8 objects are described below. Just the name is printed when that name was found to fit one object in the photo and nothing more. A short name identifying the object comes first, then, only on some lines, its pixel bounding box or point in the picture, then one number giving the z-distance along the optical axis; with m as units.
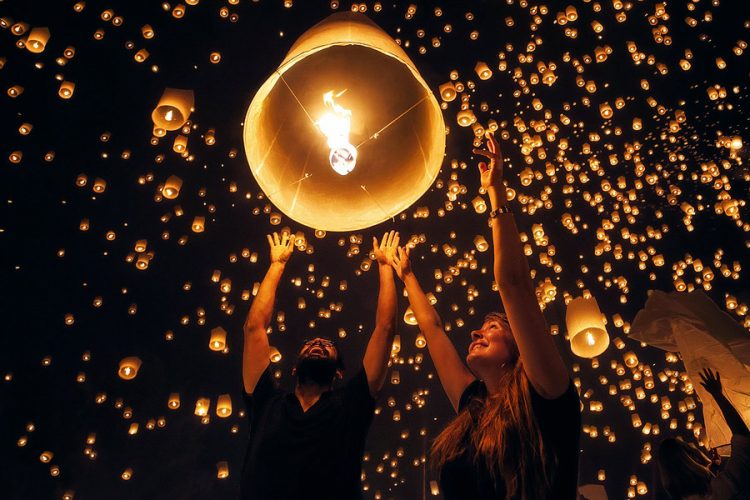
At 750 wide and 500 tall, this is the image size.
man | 2.34
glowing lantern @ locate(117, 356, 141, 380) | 5.85
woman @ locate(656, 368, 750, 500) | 3.24
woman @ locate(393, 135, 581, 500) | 1.66
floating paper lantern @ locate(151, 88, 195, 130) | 4.31
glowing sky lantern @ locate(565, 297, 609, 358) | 4.37
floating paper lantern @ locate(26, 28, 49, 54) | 4.80
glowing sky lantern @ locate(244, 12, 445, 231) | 2.30
